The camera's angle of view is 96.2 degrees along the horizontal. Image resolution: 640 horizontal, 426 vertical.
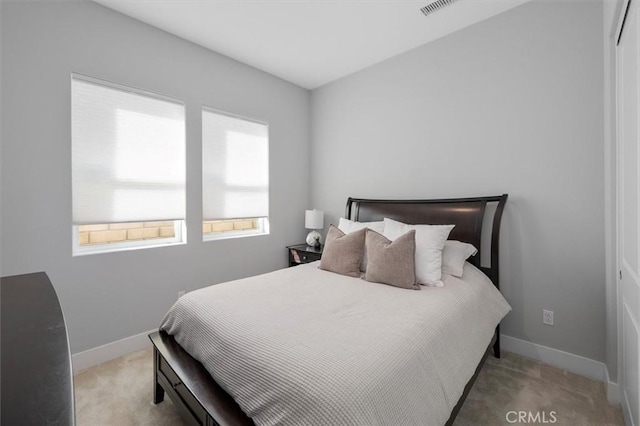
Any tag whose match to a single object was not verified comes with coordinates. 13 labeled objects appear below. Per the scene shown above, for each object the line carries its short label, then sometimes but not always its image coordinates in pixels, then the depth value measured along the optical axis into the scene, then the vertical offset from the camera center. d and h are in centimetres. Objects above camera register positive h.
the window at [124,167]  224 +39
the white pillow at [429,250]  205 -30
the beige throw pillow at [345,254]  231 -36
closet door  133 +0
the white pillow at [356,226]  263 -14
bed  100 -62
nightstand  328 -50
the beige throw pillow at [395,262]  200 -37
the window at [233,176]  302 +41
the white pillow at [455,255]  217 -35
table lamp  356 -16
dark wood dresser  50 -33
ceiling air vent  226 +164
